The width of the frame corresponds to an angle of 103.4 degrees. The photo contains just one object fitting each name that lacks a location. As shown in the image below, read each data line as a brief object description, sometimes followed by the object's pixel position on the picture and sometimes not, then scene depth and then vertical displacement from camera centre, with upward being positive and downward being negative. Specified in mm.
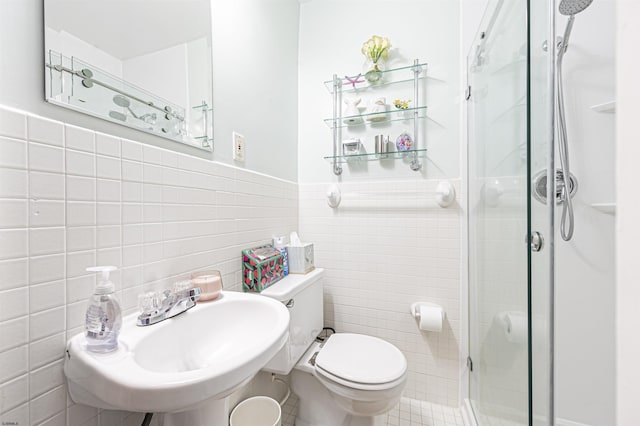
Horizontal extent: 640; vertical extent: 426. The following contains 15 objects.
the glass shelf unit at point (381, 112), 1426 +607
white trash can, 1033 -835
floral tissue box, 1067 -254
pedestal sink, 420 -311
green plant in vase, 1433 +906
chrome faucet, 644 -251
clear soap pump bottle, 519 -224
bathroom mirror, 569 +413
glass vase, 1465 +806
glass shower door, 692 -24
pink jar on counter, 796 -232
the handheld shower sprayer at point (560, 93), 881 +424
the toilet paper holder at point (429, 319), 1289 -553
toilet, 980 -652
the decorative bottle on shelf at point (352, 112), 1511 +596
